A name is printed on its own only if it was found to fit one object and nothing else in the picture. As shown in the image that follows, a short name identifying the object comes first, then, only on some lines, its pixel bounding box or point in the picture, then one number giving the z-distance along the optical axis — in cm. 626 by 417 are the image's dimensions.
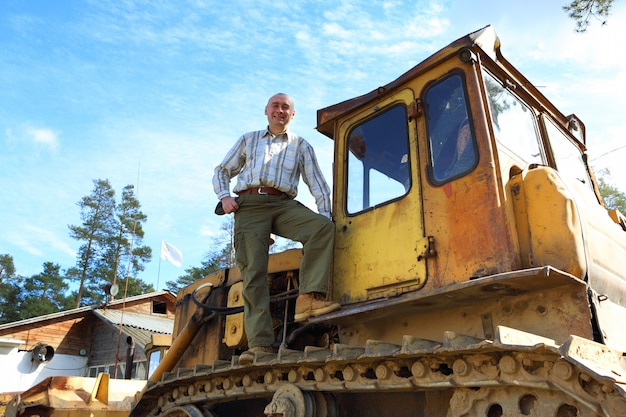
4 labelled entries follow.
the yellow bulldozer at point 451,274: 288
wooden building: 2386
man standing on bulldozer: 433
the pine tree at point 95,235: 4775
